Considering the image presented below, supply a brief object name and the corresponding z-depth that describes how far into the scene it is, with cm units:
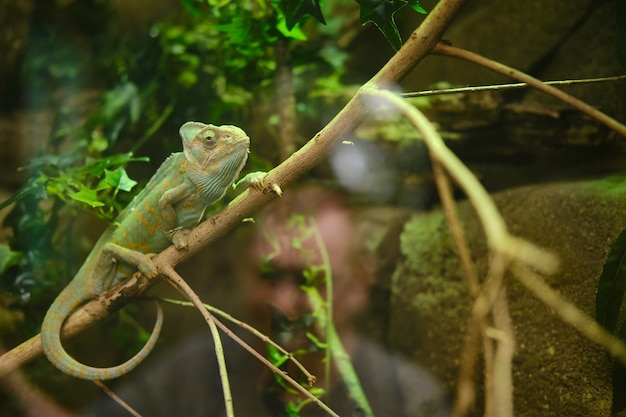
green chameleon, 63
